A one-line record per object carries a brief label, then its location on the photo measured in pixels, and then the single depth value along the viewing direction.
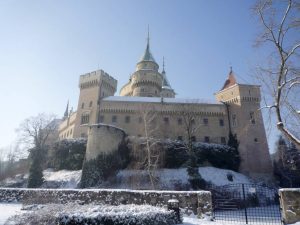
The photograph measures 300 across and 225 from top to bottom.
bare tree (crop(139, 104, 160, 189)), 36.91
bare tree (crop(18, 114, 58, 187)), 28.28
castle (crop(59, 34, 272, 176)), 36.41
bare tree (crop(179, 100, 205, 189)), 25.61
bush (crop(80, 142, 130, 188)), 26.91
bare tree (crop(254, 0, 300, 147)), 9.52
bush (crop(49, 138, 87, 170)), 32.22
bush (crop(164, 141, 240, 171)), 31.36
